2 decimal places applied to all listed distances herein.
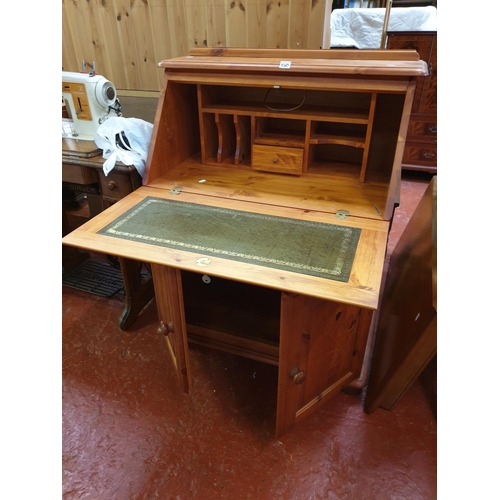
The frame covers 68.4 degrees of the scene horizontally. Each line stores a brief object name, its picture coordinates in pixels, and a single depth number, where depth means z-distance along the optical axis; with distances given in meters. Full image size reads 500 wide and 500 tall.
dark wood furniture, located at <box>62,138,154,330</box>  1.46
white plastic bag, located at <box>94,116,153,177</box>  1.44
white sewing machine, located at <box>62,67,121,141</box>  1.57
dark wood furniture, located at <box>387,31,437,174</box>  2.67
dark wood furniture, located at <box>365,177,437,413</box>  1.15
